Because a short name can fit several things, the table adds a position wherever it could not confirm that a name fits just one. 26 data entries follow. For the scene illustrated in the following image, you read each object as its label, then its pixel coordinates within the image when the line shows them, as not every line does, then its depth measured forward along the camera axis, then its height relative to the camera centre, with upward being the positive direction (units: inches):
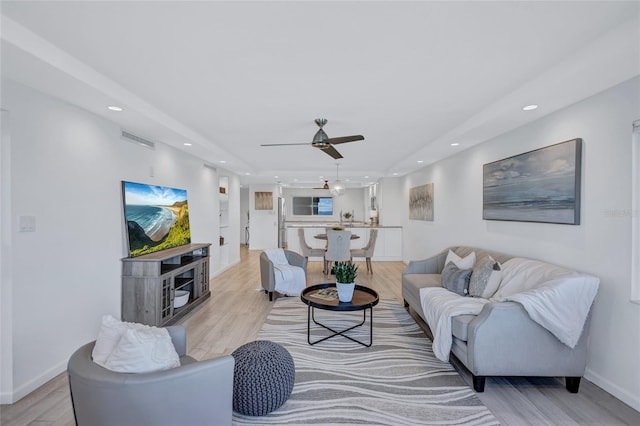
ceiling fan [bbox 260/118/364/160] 132.7 +30.0
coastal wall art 105.5 +9.6
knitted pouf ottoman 80.5 -45.6
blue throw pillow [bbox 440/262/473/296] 131.1 -30.7
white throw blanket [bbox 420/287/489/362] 105.0 -36.3
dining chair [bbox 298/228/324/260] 270.7 -35.6
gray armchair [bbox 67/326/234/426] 57.3 -35.5
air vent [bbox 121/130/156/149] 138.2 +32.9
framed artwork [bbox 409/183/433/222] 247.2 +6.2
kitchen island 325.7 -33.1
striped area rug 82.3 -55.0
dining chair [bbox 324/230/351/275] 241.6 -27.9
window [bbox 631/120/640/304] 87.1 -2.8
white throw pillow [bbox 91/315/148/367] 64.1 -27.1
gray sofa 92.4 -41.4
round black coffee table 120.3 -37.5
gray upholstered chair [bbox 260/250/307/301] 184.4 -36.7
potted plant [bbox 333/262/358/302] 124.5 -29.1
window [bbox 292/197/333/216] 507.2 +3.9
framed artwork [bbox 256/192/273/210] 406.6 +9.6
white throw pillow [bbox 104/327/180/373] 59.9 -28.7
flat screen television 139.7 -4.0
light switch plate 90.8 -4.5
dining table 272.5 -23.8
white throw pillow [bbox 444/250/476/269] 145.8 -24.6
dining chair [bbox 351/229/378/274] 263.4 -36.3
